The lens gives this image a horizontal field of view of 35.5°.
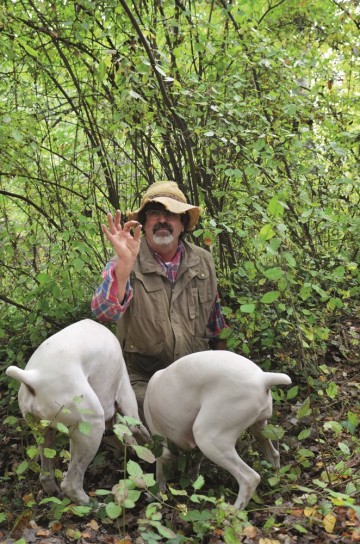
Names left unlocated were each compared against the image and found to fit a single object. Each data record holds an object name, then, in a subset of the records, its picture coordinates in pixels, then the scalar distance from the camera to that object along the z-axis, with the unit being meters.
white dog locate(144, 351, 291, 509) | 2.76
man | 3.76
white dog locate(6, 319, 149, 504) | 2.67
